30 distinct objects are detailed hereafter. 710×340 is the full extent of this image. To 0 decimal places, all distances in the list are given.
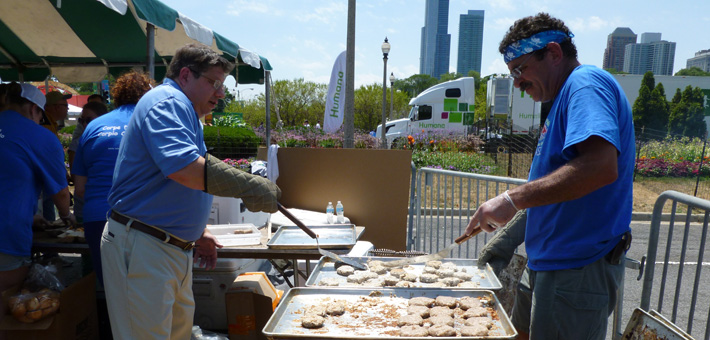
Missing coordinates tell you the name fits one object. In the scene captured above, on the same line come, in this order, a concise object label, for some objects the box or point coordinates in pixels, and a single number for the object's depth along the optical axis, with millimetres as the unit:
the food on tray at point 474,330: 1680
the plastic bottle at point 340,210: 4785
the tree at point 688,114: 33594
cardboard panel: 5145
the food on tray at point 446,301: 1983
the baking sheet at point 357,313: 1697
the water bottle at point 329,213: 4641
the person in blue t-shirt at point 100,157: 3133
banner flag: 13359
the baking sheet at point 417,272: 2254
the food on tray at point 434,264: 2486
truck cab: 24688
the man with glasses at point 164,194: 2062
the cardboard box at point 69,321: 2988
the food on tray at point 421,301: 2003
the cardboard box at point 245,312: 3656
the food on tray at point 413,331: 1703
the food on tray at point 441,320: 1812
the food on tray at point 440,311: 1904
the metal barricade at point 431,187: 3750
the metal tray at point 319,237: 3416
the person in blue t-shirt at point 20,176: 3021
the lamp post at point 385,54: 18625
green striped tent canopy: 4832
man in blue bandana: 1519
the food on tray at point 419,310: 1906
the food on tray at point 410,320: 1812
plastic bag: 2965
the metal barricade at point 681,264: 2316
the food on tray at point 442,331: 1712
